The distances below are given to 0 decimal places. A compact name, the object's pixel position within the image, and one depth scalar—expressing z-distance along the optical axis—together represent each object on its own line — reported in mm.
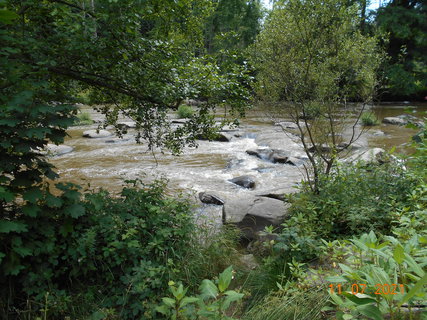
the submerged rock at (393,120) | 15383
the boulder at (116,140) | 12891
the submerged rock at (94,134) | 13539
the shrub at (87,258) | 2799
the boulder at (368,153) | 8379
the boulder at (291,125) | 13059
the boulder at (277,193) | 6402
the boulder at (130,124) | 15117
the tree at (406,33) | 24688
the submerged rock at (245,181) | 8195
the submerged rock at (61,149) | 10879
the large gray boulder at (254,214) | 5043
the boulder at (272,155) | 10205
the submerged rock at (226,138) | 13198
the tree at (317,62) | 5305
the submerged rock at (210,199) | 7032
